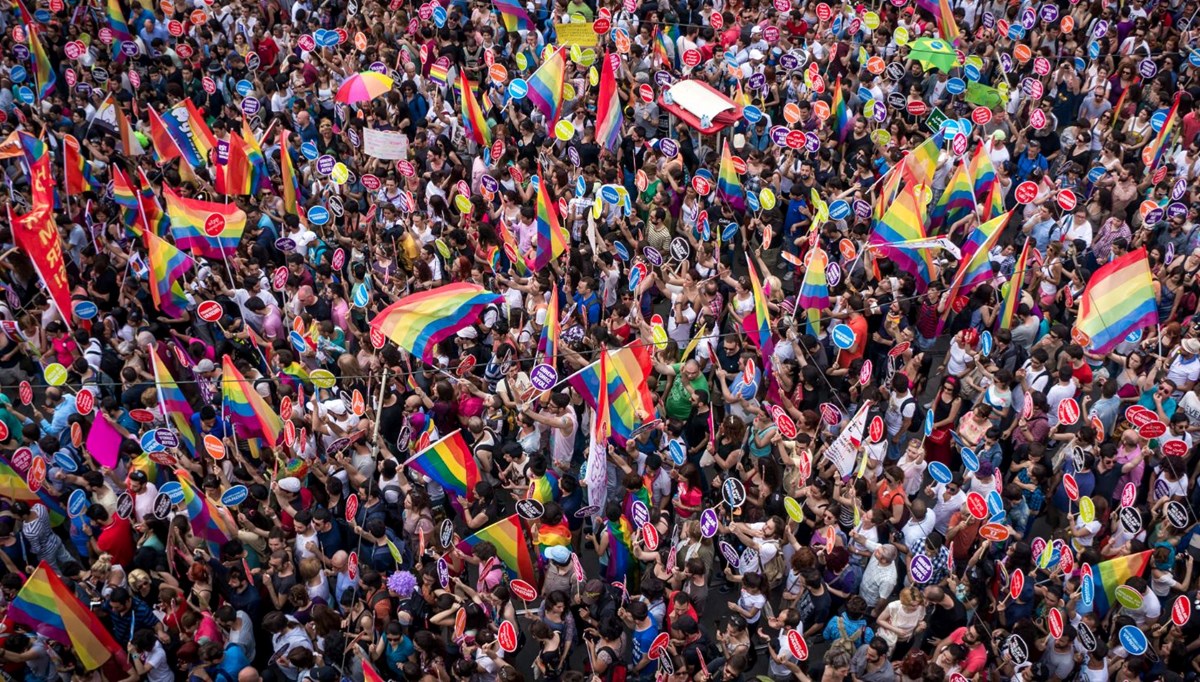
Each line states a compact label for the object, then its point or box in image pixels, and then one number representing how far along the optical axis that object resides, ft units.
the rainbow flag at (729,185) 42.32
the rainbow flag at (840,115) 47.37
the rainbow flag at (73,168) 43.16
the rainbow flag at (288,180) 44.09
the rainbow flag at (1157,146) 42.70
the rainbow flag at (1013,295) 35.55
